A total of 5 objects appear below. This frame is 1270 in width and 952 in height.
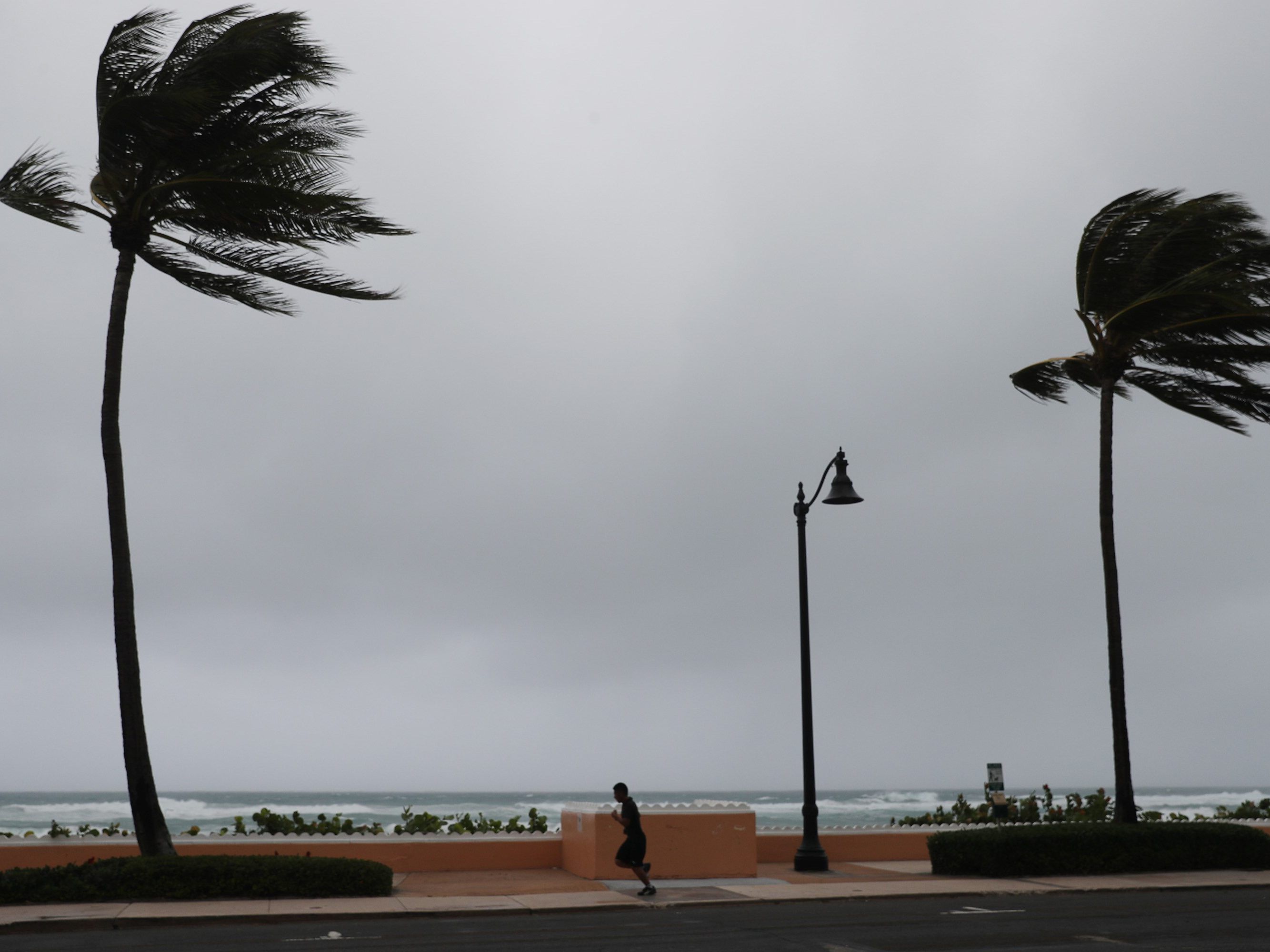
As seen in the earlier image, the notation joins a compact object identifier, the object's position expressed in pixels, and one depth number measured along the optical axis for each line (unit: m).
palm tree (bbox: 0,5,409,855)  14.63
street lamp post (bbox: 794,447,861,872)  16.98
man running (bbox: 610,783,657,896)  14.28
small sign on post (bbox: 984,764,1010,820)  17.50
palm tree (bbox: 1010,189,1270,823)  18.22
